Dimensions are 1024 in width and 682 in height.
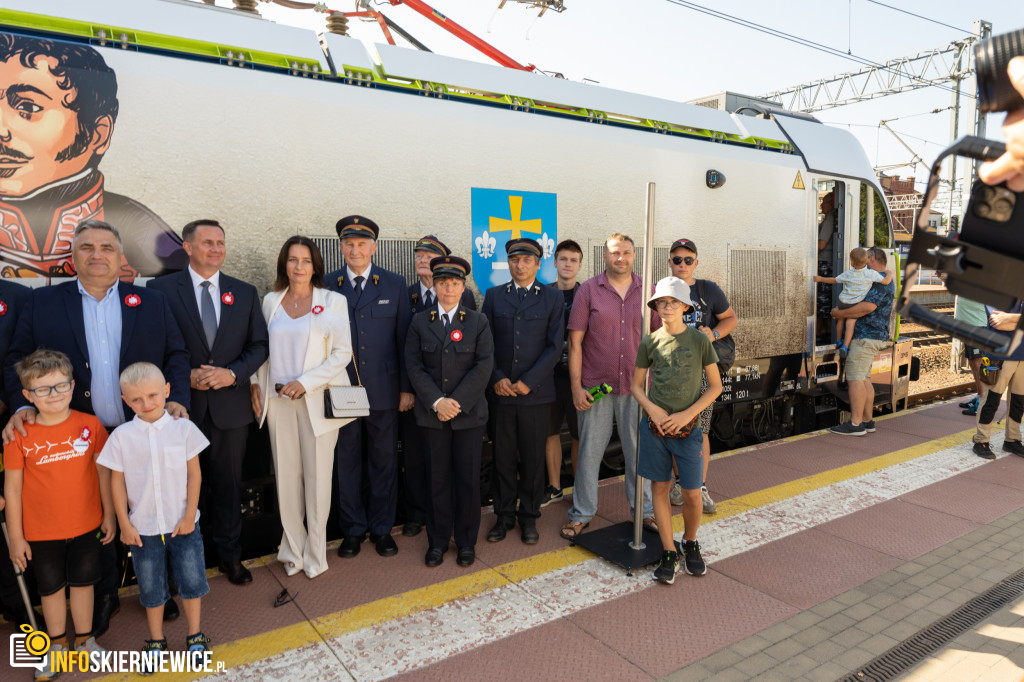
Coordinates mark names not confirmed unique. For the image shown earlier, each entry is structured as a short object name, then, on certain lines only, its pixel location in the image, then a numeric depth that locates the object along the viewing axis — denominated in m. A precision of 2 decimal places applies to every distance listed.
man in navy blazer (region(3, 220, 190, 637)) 2.85
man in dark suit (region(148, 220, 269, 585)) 3.23
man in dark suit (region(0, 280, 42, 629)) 2.82
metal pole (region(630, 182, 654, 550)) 3.49
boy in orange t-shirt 2.62
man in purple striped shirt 4.05
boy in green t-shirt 3.46
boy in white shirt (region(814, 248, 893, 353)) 6.34
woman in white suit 3.45
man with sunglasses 4.47
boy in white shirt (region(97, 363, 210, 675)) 2.68
